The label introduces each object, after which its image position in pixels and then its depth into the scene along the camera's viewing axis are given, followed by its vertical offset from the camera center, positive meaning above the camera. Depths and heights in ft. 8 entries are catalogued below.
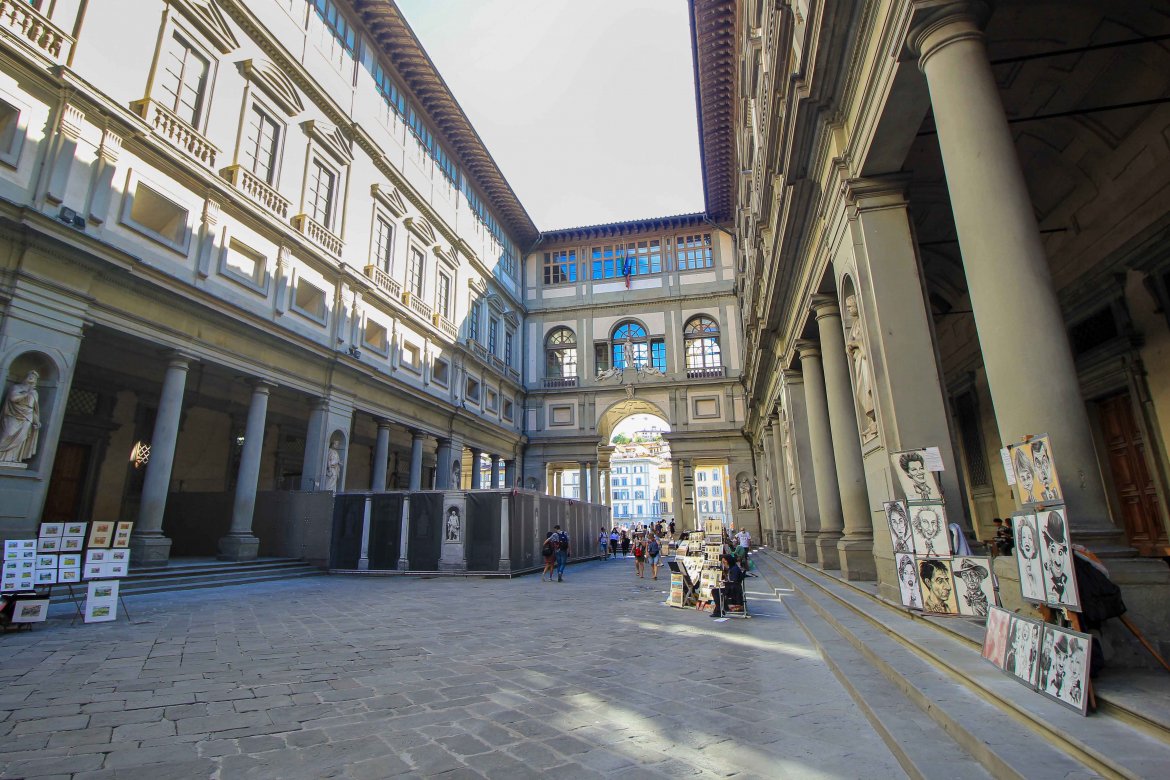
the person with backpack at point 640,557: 54.95 -3.42
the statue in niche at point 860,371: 23.54 +6.24
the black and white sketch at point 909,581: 18.66 -2.16
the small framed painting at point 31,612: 23.15 -3.13
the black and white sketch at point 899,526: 19.36 -0.34
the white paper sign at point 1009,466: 12.48 +1.05
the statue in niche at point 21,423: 31.22 +6.26
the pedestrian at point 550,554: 49.42 -2.61
